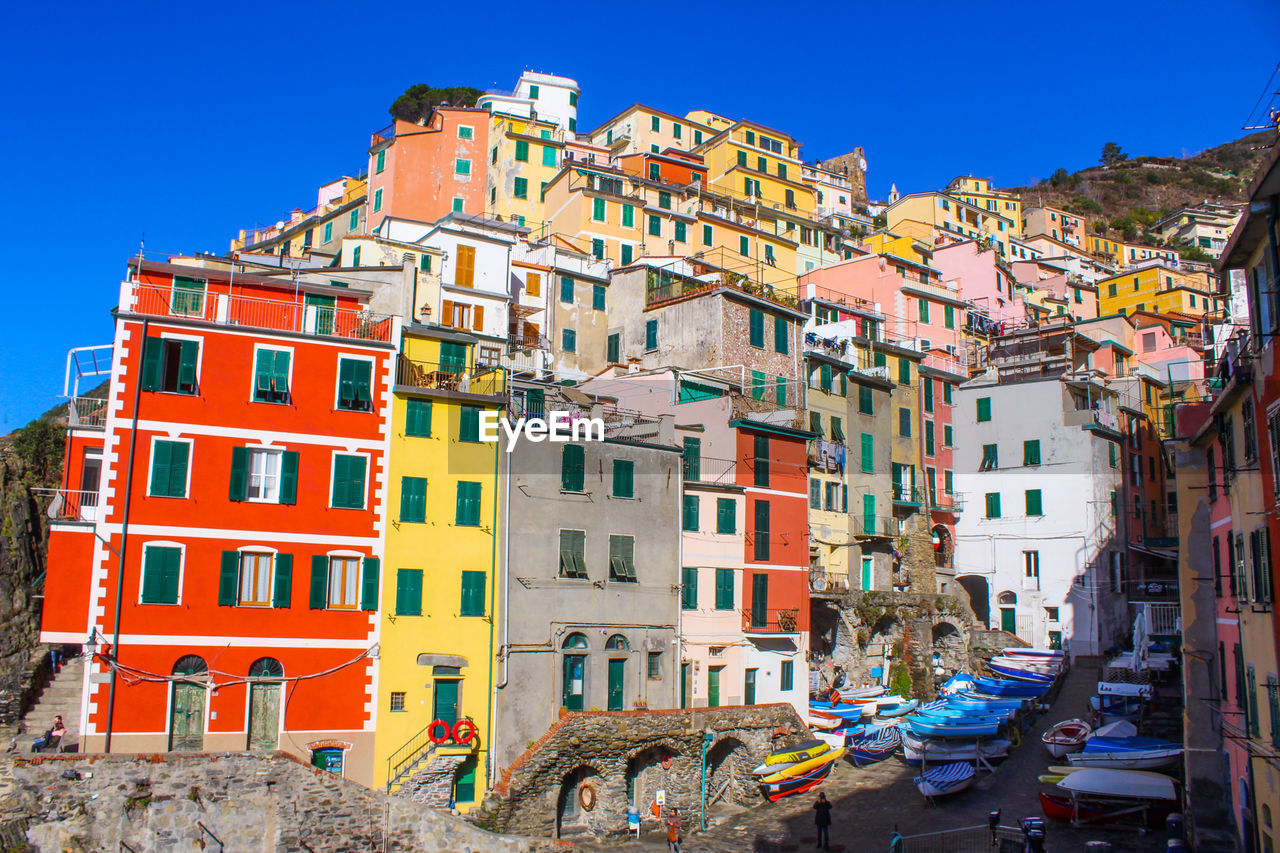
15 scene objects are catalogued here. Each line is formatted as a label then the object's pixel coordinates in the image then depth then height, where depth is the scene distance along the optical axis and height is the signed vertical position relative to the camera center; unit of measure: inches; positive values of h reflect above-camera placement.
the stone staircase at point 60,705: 1316.3 -170.2
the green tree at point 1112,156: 6958.7 +2797.2
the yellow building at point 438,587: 1362.0 -15.0
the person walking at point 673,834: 1366.9 -331.4
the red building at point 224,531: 1244.5 +51.8
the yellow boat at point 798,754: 1589.6 -258.2
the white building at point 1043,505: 2160.4 +164.3
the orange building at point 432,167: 2795.3 +1094.9
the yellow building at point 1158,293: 3831.2 +1073.2
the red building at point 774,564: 1701.5 +25.8
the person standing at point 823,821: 1352.1 -303.7
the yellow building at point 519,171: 2881.4 +1105.3
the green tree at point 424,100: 3816.4 +1709.6
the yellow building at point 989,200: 4820.4 +1740.6
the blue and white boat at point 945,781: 1430.9 -266.5
